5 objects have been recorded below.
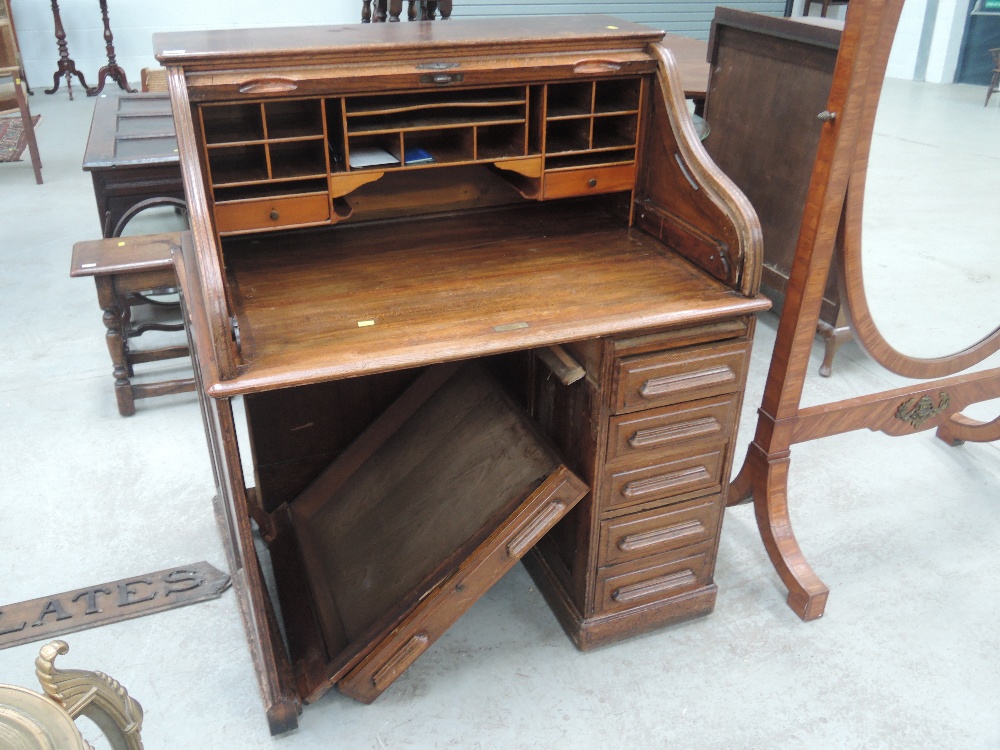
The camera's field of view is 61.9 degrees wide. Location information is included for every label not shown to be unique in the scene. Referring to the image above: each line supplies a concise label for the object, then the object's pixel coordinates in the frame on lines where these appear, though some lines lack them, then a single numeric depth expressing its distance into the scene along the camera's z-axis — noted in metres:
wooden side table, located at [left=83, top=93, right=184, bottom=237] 3.54
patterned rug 5.57
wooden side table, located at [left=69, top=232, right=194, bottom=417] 2.86
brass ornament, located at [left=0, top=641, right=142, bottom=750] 0.91
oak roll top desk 1.65
